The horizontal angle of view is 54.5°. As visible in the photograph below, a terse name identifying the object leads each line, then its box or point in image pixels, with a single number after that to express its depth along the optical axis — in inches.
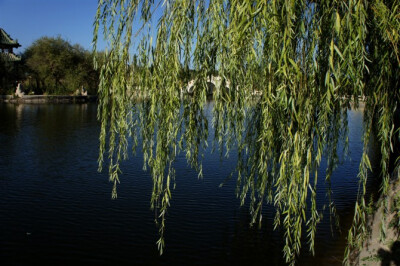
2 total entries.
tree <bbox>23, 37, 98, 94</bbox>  1525.6
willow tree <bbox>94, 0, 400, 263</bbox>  119.0
